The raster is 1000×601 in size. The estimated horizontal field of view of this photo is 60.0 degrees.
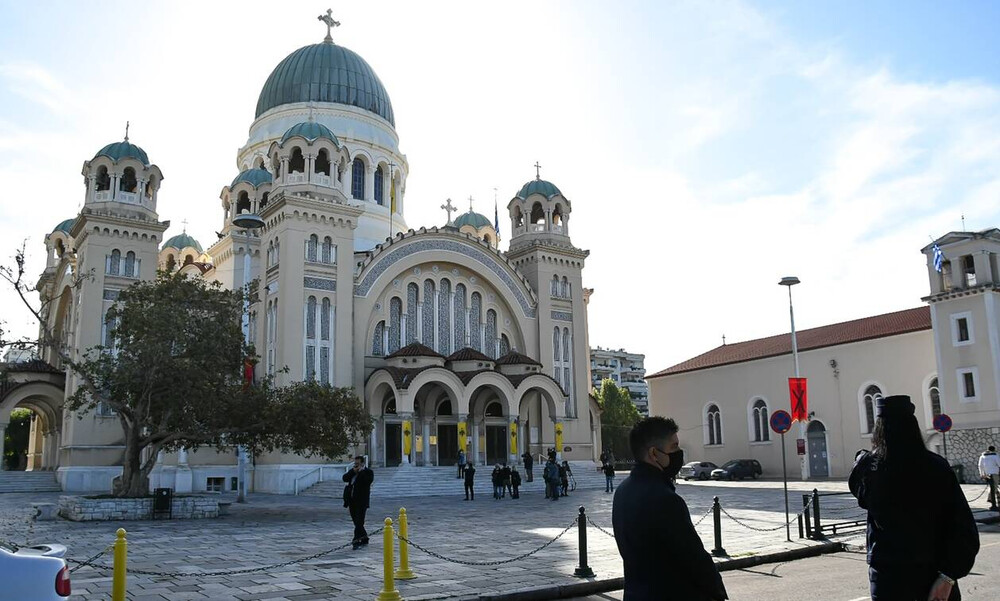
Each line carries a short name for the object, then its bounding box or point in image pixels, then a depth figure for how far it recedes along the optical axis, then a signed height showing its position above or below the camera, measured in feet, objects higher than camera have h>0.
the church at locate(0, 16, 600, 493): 122.52 +22.53
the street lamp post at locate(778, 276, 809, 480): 104.94 +11.17
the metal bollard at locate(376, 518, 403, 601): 32.45 -5.42
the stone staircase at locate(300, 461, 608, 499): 109.29 -5.93
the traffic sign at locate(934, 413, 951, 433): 78.59 +0.22
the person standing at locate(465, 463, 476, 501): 97.19 -4.91
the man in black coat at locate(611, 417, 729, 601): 14.33 -1.71
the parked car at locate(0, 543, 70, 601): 21.03 -3.15
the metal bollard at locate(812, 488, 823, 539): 50.85 -5.73
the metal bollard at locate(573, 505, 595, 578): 38.75 -5.49
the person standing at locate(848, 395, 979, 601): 16.56 -1.83
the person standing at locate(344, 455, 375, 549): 50.01 -3.28
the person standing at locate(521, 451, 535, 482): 115.55 -3.67
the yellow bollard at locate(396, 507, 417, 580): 38.47 -5.36
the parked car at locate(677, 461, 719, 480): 149.19 -6.66
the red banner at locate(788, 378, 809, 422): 64.48 +2.46
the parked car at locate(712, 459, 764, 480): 143.43 -6.57
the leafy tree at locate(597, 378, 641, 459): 233.35 +4.64
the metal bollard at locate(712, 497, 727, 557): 45.15 -5.25
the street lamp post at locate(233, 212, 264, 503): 90.79 +19.79
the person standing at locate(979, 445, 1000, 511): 67.15 -3.52
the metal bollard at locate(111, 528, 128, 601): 28.81 -4.28
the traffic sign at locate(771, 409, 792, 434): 57.36 +0.54
